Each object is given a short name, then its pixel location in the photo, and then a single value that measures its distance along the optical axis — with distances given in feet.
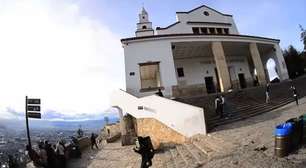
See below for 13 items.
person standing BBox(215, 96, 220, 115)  30.79
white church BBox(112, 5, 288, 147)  32.07
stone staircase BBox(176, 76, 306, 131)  30.26
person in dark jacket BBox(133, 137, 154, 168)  16.64
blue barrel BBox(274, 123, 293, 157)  14.42
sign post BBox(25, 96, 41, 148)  22.95
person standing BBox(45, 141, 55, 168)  26.02
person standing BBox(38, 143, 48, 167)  25.44
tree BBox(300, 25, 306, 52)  64.79
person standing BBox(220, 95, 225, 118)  30.58
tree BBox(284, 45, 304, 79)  67.62
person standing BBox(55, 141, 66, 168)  27.85
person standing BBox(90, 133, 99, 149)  48.36
